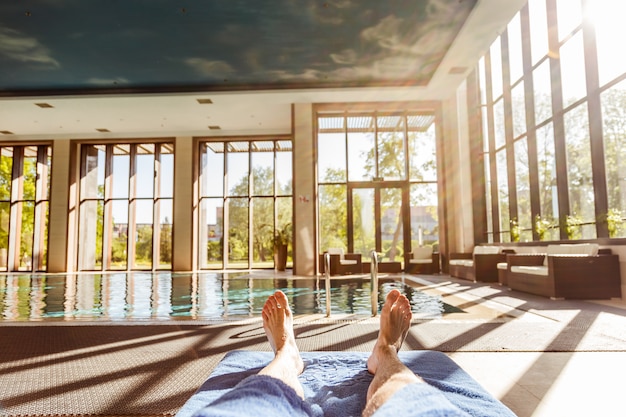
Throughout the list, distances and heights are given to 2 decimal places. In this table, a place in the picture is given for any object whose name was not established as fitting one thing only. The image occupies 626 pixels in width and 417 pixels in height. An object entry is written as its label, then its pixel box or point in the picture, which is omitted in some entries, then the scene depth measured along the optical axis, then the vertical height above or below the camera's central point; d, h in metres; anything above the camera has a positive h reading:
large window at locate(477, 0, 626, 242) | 5.66 +1.89
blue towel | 1.30 -0.52
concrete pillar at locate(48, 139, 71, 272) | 12.44 +1.12
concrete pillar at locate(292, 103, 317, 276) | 9.91 +0.95
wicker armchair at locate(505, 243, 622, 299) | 4.97 -0.44
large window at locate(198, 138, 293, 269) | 12.81 +1.32
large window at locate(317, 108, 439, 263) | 10.45 +1.46
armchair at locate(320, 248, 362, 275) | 9.49 -0.46
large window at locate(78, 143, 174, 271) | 12.95 +1.16
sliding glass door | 10.44 +0.60
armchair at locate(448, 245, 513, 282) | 7.28 -0.45
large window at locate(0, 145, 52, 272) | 12.89 +0.97
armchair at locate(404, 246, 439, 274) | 9.66 -0.47
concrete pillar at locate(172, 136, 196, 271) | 12.32 +1.09
